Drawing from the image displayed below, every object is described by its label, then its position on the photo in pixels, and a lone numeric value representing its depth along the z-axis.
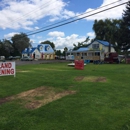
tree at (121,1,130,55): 33.15
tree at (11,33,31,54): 67.98
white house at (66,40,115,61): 36.97
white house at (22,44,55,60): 56.16
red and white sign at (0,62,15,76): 9.73
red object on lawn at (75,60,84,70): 17.01
